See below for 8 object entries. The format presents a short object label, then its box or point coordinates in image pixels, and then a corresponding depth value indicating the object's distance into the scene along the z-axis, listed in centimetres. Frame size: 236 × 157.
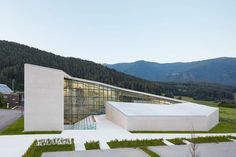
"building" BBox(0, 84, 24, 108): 6934
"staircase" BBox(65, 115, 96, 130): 3094
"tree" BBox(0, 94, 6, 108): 6451
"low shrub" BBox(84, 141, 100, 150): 2086
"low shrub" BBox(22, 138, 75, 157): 1891
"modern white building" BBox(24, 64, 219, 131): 2955
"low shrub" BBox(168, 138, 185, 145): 2334
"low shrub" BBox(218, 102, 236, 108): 6858
